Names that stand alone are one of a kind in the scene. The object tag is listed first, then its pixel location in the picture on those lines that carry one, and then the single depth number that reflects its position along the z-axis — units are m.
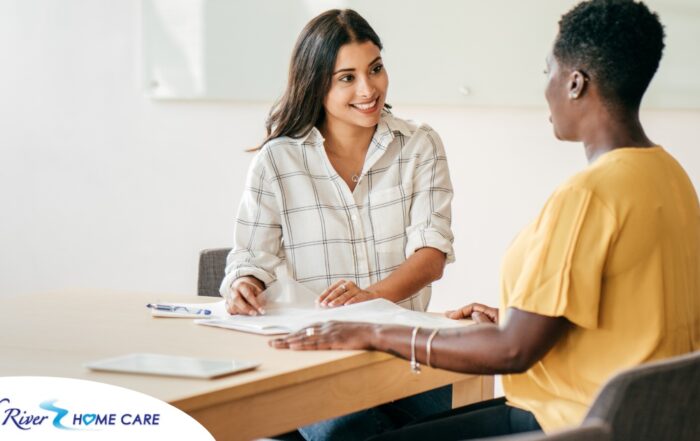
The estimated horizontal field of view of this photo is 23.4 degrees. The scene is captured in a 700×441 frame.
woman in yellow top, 2.35
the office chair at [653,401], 2.05
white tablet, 2.42
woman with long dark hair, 3.17
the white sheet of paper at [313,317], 2.71
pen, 2.87
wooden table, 2.38
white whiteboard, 3.71
